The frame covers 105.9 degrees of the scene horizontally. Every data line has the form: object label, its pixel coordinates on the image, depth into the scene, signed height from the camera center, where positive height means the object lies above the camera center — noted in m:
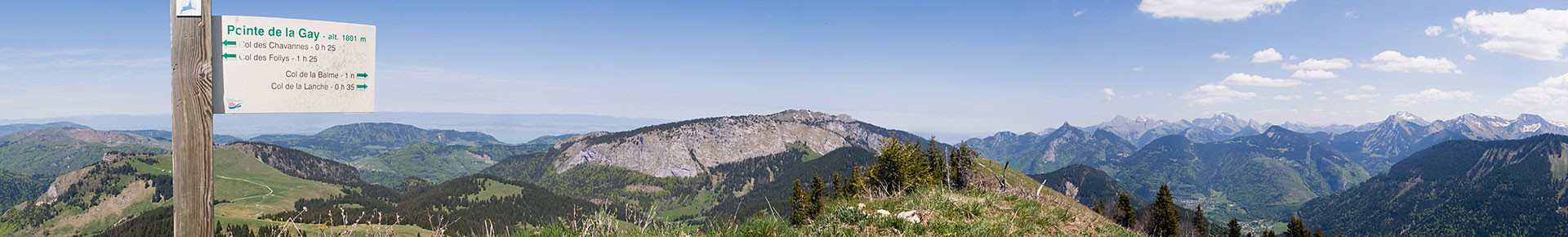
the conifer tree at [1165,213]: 59.00 -9.74
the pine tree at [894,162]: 43.47 -3.64
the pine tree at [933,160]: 43.32 -3.82
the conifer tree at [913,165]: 42.26 -3.87
